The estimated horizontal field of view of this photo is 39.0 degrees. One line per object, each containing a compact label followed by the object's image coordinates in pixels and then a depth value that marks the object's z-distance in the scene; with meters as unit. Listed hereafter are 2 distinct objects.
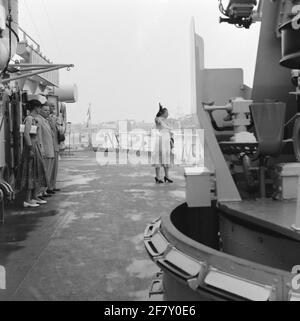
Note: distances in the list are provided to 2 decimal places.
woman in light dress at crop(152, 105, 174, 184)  9.65
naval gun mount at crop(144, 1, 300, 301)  1.72
